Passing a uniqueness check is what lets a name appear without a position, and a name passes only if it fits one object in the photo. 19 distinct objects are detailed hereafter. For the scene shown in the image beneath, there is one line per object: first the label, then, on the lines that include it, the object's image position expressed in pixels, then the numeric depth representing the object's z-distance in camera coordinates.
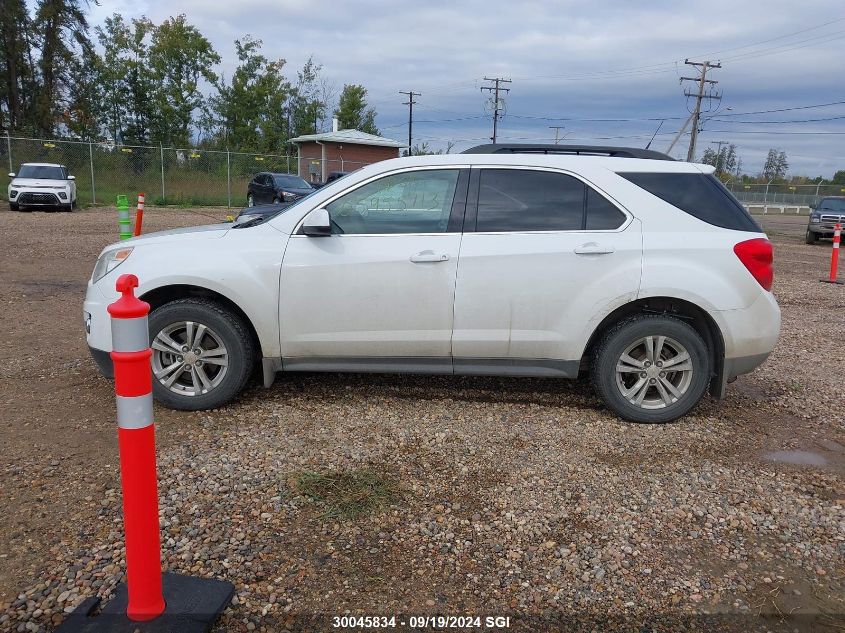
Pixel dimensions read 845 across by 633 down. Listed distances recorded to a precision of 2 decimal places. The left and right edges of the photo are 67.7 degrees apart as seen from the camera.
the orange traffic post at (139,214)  10.90
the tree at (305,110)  51.91
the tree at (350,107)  56.97
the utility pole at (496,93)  60.53
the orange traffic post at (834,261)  12.71
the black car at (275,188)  23.14
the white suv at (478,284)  4.32
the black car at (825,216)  22.31
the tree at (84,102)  40.66
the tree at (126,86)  43.22
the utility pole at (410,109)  62.69
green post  8.33
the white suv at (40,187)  21.09
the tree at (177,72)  44.66
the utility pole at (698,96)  47.28
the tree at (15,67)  36.69
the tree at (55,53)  37.93
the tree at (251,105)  48.38
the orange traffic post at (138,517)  2.13
